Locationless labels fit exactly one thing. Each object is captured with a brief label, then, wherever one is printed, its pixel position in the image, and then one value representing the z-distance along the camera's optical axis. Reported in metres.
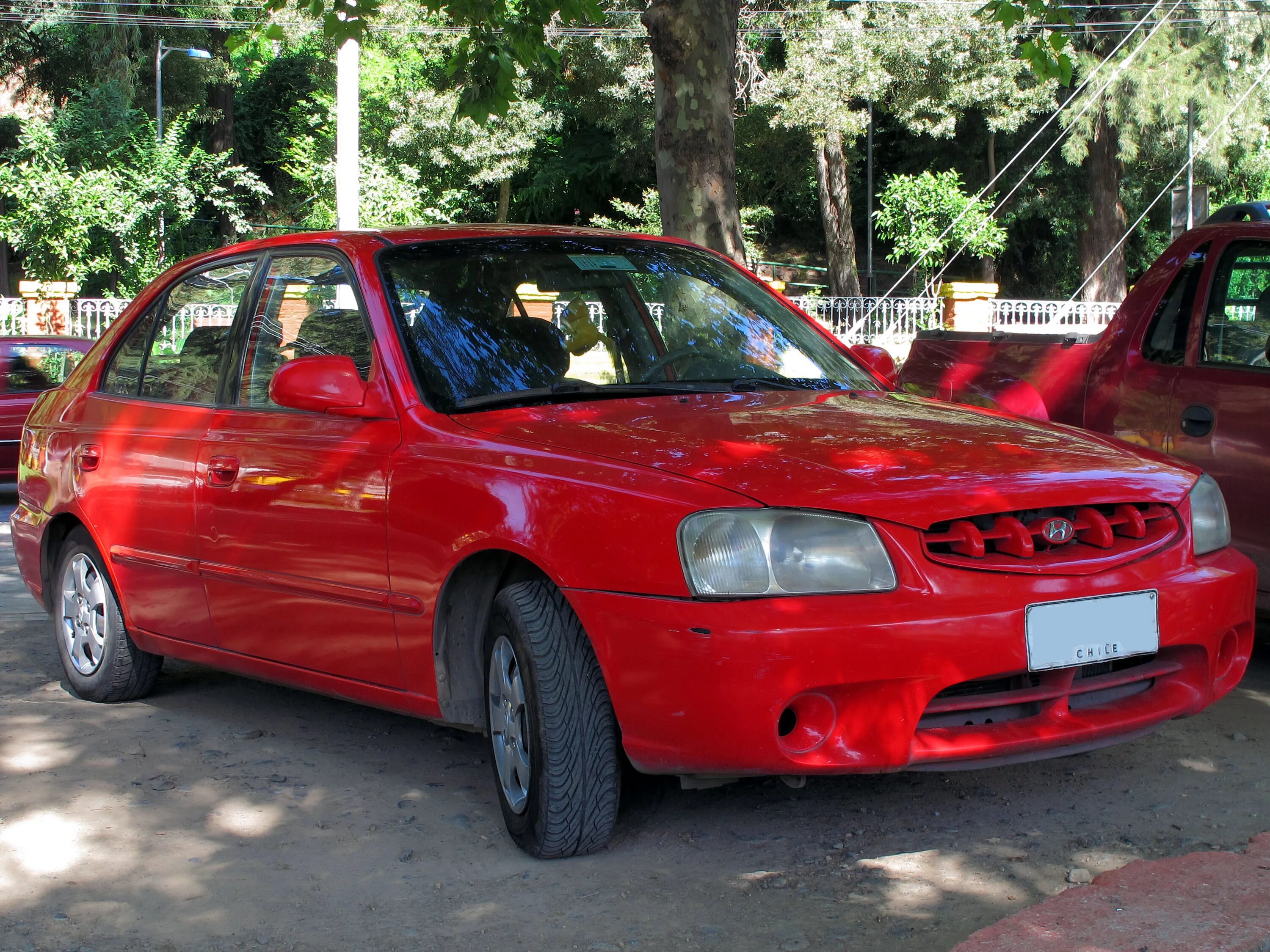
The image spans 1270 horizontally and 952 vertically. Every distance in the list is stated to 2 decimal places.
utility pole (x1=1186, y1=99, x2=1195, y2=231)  12.51
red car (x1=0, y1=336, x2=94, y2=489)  12.21
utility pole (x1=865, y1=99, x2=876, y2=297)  39.31
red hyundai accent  3.21
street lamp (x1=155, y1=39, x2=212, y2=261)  31.77
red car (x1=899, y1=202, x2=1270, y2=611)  5.12
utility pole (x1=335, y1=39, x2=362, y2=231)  14.85
